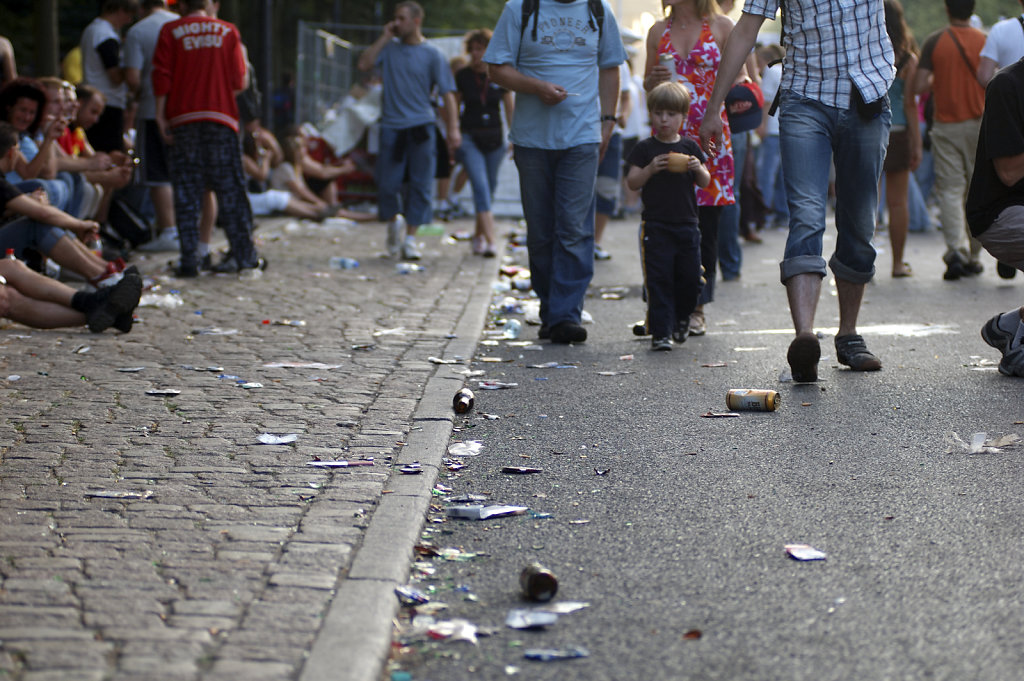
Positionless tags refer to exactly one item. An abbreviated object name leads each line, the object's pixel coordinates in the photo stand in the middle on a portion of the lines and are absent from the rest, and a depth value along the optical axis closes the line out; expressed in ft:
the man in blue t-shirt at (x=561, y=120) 49.21
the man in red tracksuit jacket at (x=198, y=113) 68.38
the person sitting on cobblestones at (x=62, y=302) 49.39
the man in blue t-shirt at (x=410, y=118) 80.53
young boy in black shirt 46.75
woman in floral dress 51.01
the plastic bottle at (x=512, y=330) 51.85
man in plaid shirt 40.11
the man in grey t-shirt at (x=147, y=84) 77.82
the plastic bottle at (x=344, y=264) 76.59
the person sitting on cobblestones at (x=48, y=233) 54.29
